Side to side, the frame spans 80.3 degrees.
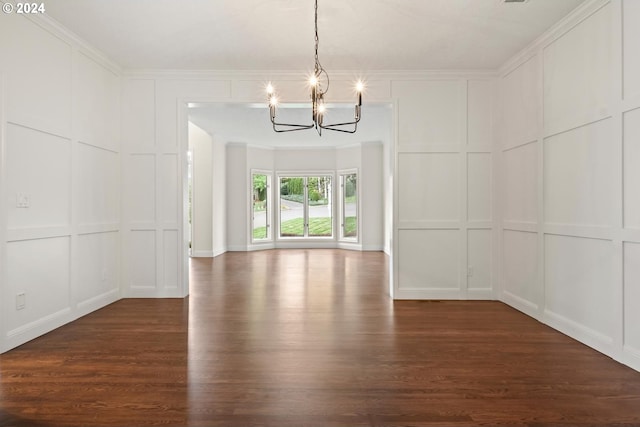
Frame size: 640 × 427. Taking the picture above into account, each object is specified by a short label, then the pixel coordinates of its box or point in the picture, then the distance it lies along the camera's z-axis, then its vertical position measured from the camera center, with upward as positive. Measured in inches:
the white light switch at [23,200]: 126.2 +4.4
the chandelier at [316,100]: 116.5 +37.2
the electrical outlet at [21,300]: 126.6 -29.5
